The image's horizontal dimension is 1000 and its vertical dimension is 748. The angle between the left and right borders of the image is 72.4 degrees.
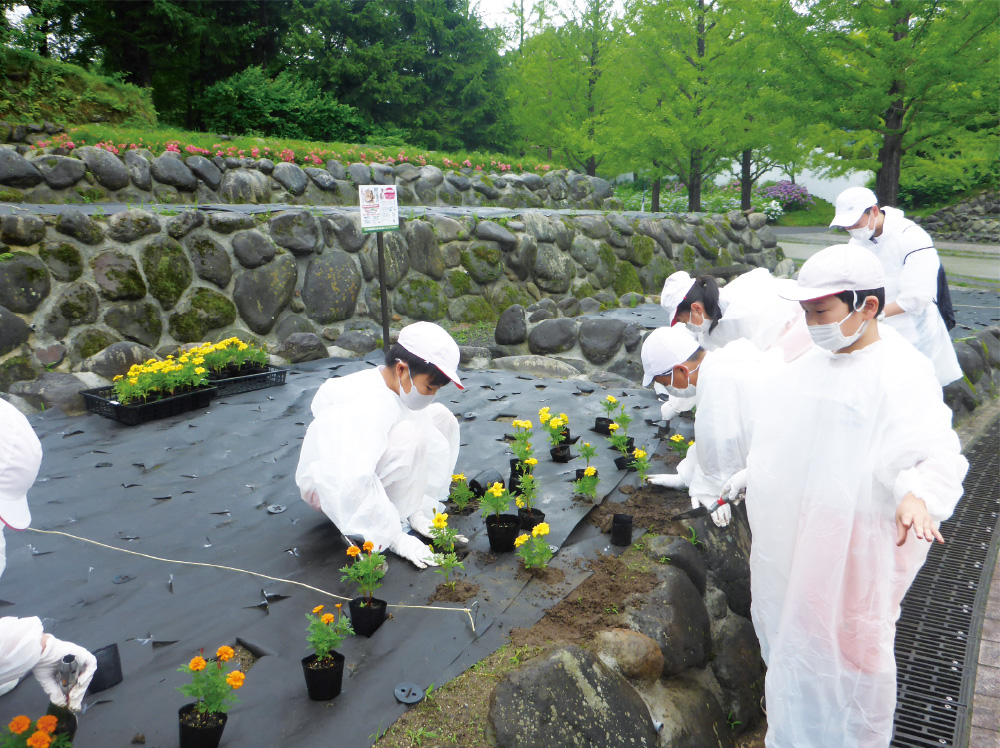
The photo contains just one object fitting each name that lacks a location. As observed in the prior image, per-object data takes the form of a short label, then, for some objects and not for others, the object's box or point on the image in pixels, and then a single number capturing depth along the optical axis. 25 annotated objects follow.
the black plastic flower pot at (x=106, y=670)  2.27
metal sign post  5.69
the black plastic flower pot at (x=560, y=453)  4.32
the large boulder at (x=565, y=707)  2.16
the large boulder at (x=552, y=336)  7.42
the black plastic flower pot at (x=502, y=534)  3.18
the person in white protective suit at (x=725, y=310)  4.30
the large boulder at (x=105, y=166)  7.48
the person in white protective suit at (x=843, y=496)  2.31
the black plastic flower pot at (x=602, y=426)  4.85
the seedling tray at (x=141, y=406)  4.84
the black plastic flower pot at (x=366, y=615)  2.58
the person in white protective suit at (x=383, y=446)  2.94
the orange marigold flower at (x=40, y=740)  1.68
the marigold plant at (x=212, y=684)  1.97
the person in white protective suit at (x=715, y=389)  3.37
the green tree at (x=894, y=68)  9.17
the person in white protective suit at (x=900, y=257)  4.62
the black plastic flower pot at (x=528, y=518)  3.41
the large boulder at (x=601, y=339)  7.24
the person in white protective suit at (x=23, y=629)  1.90
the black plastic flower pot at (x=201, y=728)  1.98
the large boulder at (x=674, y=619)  2.78
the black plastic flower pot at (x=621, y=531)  3.32
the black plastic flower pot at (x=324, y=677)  2.23
